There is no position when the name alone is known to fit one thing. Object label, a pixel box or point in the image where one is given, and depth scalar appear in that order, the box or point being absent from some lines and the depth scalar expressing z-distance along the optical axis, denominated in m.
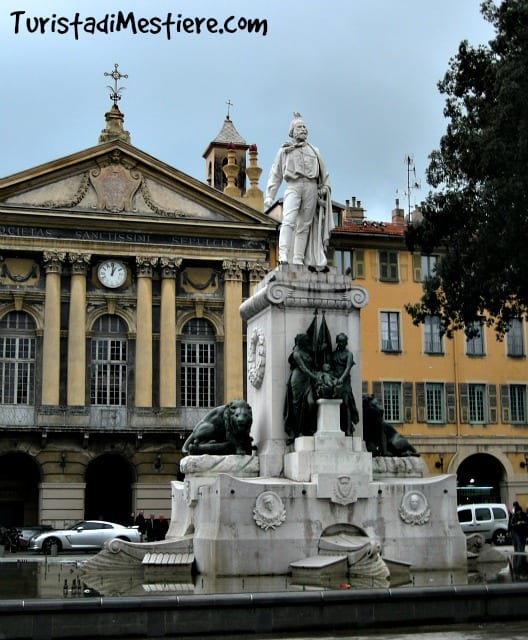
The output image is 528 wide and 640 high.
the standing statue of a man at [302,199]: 15.33
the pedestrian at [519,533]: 22.06
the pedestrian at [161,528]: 31.69
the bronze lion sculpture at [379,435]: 14.73
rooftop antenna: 54.08
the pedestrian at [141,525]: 38.35
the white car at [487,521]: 36.00
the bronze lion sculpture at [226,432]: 14.20
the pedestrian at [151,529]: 32.16
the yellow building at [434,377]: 50.38
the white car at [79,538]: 35.88
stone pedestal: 14.30
